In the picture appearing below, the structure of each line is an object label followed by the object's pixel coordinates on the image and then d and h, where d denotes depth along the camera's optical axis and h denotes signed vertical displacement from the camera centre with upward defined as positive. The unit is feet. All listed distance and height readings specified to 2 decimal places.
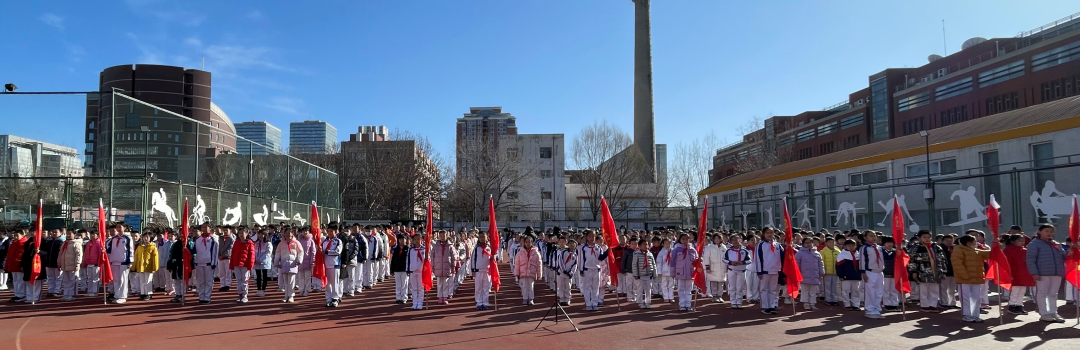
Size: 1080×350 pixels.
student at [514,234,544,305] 47.14 -3.59
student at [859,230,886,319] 42.09 -4.19
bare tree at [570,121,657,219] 176.55 +11.30
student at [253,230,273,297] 56.59 -4.07
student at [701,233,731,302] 51.16 -4.34
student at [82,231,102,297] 52.13 -3.59
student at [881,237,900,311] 44.68 -4.60
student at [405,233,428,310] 46.26 -3.91
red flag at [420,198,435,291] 44.14 -3.81
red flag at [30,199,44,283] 49.44 -3.23
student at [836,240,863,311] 45.32 -4.55
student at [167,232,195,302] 49.39 -3.95
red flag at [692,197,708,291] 45.60 -4.27
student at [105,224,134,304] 49.85 -3.15
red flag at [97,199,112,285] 48.67 -3.66
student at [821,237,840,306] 48.58 -4.70
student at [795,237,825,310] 44.98 -3.73
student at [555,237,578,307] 46.49 -3.99
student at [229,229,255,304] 50.78 -3.52
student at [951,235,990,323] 38.50 -3.88
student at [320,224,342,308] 48.21 -3.87
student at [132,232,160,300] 50.88 -3.68
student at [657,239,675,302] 48.85 -4.52
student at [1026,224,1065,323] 37.88 -3.59
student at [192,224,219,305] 49.96 -3.53
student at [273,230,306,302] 49.98 -3.36
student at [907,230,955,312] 43.50 -3.96
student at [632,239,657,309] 46.98 -4.29
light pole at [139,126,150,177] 71.87 +7.25
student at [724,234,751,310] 45.88 -4.06
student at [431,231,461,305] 47.67 -3.53
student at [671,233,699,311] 45.91 -4.09
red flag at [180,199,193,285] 48.06 -2.69
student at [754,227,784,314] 43.96 -3.87
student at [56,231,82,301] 51.44 -3.61
